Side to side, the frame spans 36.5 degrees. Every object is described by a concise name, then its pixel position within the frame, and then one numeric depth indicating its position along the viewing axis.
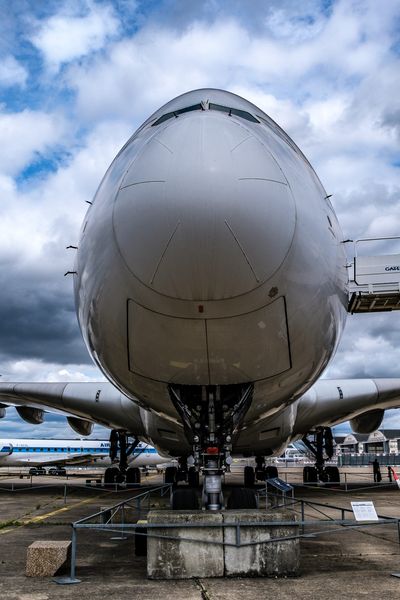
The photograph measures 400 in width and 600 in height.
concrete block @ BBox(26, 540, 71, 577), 5.73
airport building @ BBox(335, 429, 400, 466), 95.84
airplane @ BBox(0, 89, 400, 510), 4.59
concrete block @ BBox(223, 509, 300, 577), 5.46
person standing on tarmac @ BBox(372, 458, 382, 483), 21.84
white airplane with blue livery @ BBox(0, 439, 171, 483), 46.69
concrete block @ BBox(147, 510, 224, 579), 5.44
